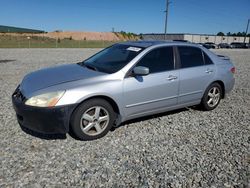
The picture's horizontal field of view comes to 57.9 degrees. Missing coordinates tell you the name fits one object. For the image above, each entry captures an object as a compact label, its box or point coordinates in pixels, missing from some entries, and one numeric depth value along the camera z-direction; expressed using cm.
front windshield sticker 418
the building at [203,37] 7375
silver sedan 328
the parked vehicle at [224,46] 5086
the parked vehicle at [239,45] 5347
